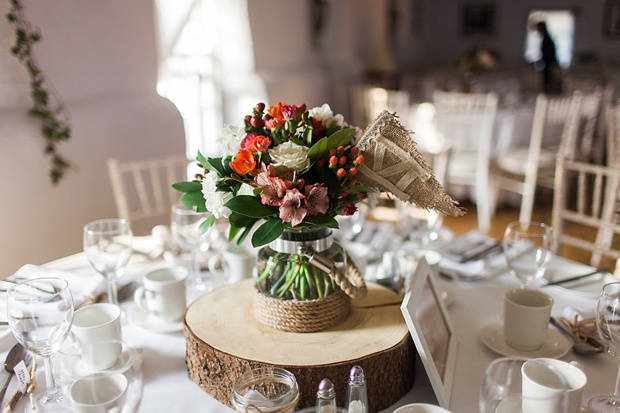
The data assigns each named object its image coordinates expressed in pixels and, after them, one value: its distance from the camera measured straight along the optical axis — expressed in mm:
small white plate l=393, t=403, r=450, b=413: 738
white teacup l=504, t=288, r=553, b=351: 1020
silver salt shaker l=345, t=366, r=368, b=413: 811
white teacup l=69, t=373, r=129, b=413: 784
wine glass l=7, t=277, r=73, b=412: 864
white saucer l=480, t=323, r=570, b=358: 1039
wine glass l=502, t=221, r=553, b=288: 1185
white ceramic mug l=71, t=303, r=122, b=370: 960
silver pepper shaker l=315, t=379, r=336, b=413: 761
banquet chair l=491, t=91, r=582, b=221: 3488
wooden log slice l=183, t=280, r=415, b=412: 885
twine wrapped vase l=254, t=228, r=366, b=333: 981
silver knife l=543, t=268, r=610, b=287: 1312
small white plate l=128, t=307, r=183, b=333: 1136
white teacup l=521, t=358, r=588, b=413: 698
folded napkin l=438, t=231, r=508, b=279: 1414
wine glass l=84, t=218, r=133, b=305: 1188
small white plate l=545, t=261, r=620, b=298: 1299
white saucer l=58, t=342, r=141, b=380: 961
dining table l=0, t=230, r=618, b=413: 925
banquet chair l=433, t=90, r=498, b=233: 3627
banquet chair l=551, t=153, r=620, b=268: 1789
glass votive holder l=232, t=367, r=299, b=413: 774
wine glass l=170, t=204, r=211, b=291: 1359
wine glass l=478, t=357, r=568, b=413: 699
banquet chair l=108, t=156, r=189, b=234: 2086
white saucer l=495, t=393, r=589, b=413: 750
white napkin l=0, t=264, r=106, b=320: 1269
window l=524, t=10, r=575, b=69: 8289
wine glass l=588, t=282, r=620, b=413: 864
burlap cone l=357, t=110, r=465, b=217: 939
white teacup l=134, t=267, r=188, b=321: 1143
